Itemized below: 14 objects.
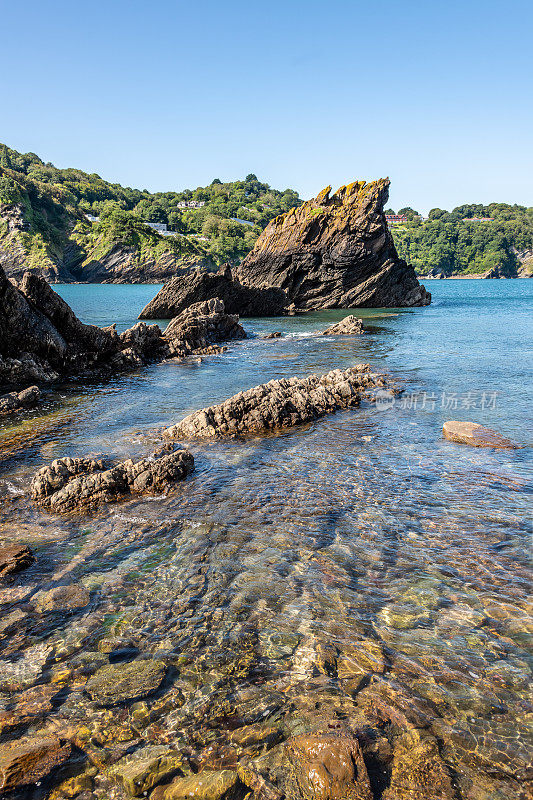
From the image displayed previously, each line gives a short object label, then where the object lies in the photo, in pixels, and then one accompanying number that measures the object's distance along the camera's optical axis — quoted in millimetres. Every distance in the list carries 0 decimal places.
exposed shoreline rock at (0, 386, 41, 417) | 12719
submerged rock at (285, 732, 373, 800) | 2791
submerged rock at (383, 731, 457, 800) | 2799
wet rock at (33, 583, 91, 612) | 4633
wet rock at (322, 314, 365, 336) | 32469
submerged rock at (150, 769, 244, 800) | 2795
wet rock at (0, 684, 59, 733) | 3291
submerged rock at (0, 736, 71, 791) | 2863
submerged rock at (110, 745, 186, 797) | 2859
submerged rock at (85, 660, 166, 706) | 3525
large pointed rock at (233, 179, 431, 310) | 53969
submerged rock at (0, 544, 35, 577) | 5168
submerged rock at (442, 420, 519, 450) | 9602
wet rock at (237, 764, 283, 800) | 2803
